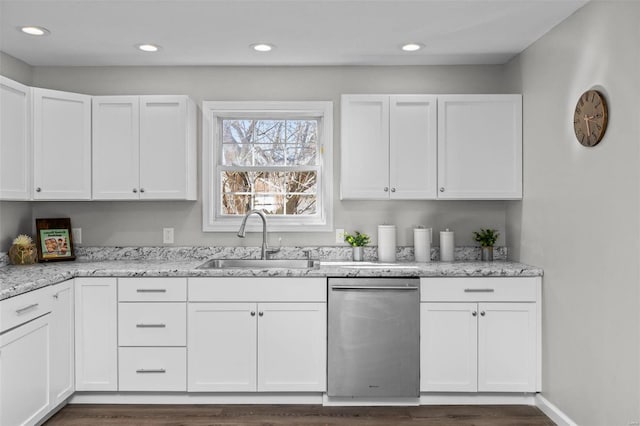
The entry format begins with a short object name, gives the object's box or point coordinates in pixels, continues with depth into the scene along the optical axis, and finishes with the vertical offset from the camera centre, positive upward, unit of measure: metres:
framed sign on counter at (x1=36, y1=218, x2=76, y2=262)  3.31 -0.25
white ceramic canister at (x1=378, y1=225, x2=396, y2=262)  3.34 -0.26
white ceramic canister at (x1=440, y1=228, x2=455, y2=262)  3.38 -0.27
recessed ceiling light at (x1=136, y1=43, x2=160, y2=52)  3.06 +1.08
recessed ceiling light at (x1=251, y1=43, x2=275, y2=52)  3.06 +1.09
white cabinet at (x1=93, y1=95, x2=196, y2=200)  3.24 +0.43
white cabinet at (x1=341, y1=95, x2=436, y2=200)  3.25 +0.43
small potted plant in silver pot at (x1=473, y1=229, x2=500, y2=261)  3.40 -0.25
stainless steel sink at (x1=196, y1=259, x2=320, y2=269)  3.46 -0.43
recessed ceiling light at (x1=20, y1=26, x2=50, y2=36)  2.77 +1.08
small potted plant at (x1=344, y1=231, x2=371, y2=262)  3.41 -0.27
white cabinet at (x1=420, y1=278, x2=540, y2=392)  2.90 -0.79
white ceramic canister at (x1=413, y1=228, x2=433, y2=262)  3.34 -0.26
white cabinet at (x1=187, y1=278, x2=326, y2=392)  2.91 -0.82
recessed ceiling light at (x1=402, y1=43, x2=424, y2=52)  3.07 +1.10
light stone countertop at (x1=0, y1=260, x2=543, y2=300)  2.88 -0.41
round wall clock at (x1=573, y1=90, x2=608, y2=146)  2.26 +0.47
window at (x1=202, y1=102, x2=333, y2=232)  3.59 +0.30
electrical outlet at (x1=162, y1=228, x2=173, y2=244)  3.54 -0.22
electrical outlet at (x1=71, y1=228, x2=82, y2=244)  3.51 -0.22
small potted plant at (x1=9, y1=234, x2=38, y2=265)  3.14 -0.32
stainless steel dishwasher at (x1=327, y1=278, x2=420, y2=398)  2.88 -0.80
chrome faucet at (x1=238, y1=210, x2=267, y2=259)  3.36 -0.15
